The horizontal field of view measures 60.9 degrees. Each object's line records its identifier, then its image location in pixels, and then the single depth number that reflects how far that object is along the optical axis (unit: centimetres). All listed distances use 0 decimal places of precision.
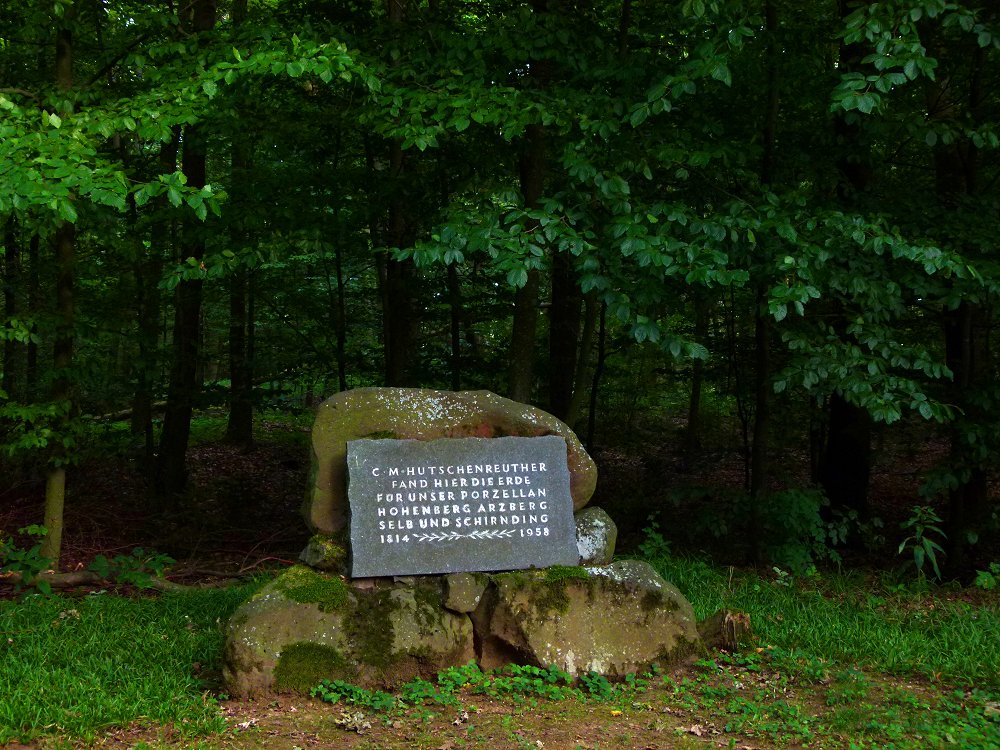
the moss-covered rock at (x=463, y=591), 500
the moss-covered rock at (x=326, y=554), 512
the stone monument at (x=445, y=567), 472
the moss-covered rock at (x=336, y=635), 455
